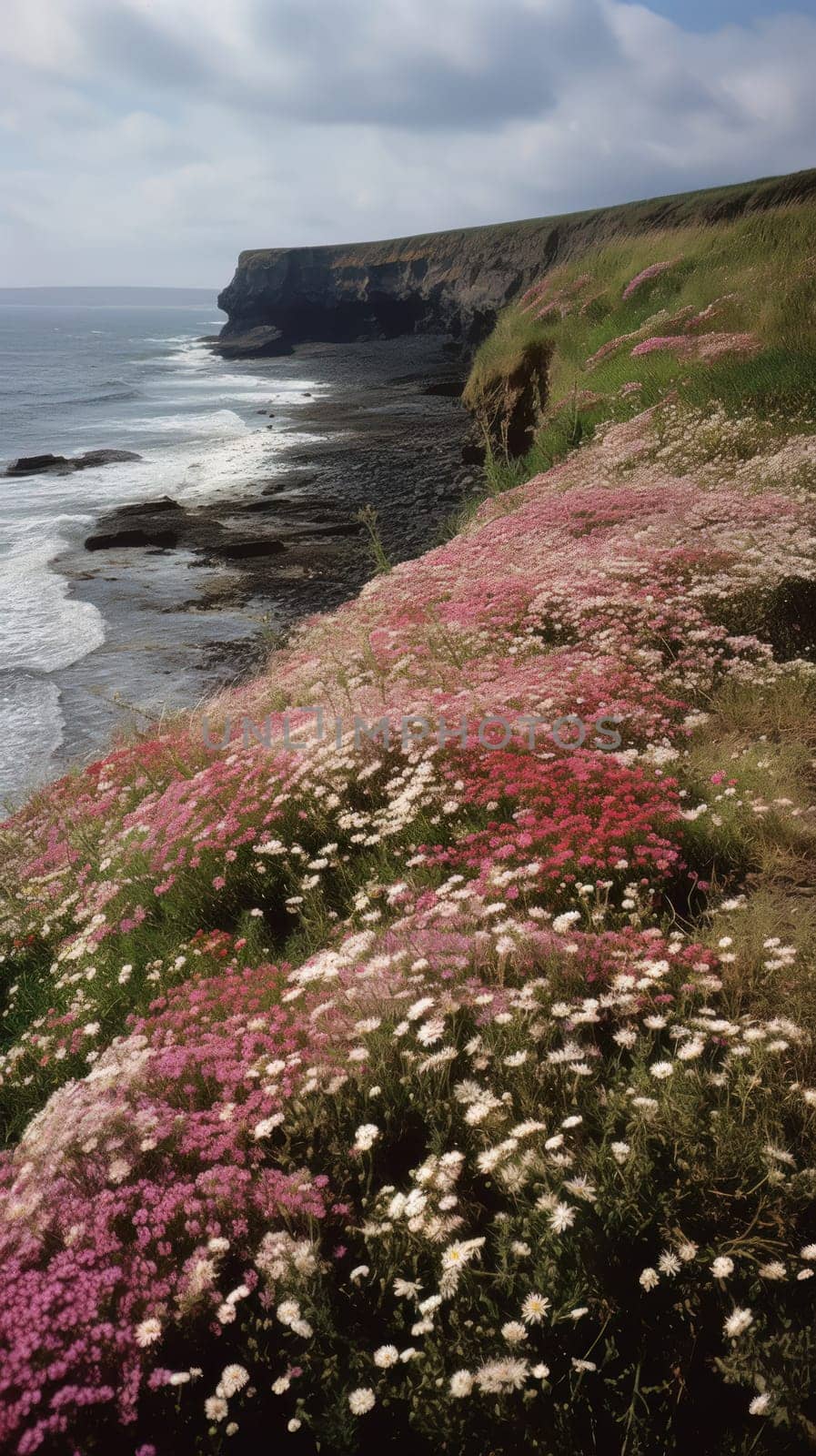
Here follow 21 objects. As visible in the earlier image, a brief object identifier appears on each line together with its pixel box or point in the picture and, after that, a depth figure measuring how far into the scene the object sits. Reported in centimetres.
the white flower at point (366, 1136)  287
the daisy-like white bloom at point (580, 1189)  247
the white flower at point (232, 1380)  235
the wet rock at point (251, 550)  2031
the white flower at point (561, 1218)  238
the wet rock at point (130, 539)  2225
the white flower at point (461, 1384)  216
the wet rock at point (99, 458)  3391
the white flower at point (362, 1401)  219
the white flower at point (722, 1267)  224
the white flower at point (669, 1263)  232
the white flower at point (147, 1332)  246
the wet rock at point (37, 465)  3334
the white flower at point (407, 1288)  244
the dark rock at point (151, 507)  2489
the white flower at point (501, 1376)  214
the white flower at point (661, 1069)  282
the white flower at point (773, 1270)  224
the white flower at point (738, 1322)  214
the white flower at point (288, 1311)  244
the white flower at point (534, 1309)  226
